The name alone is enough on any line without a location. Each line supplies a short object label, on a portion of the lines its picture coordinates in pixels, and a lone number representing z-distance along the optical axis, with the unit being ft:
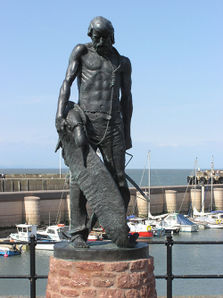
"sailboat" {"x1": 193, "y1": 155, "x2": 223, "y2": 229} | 138.71
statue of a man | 18.53
